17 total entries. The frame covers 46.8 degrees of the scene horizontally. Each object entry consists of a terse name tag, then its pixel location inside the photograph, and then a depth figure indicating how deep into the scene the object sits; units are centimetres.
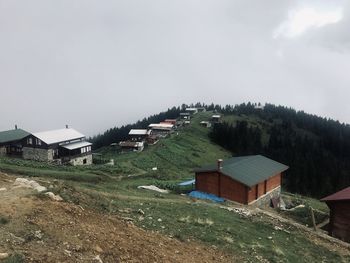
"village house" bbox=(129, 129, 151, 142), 13001
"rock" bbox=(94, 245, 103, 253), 1518
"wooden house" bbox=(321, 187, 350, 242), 3472
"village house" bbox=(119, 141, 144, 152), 11144
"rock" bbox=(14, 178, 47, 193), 2066
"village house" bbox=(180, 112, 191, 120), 18492
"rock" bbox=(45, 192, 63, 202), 1969
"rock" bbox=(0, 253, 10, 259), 1275
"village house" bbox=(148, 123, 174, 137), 14004
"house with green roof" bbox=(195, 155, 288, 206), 4294
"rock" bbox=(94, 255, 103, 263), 1422
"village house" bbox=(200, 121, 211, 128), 16269
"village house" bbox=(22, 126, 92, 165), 7675
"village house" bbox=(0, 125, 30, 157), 8150
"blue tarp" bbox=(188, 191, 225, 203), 4302
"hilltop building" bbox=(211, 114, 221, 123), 17435
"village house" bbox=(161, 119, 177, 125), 16651
